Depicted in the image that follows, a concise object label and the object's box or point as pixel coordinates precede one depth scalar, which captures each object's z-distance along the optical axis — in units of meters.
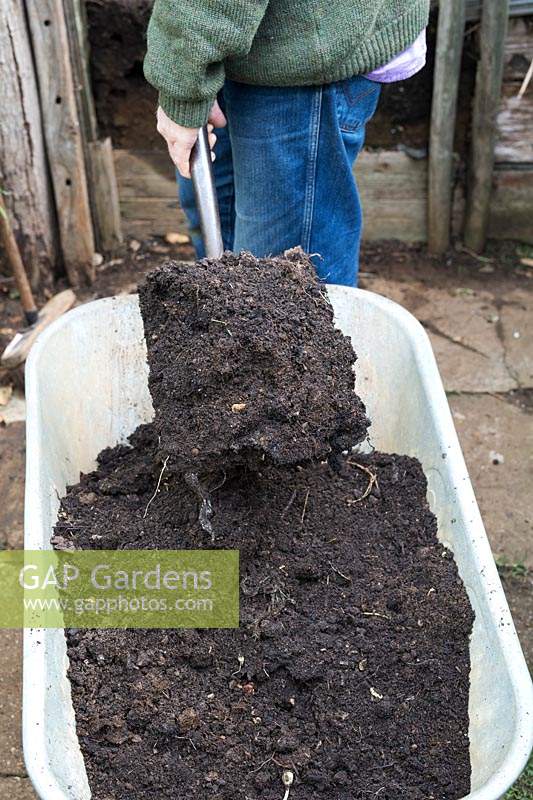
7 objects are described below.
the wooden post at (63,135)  3.24
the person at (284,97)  1.79
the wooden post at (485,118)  3.48
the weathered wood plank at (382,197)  3.86
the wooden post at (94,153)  3.38
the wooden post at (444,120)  3.46
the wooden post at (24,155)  3.21
